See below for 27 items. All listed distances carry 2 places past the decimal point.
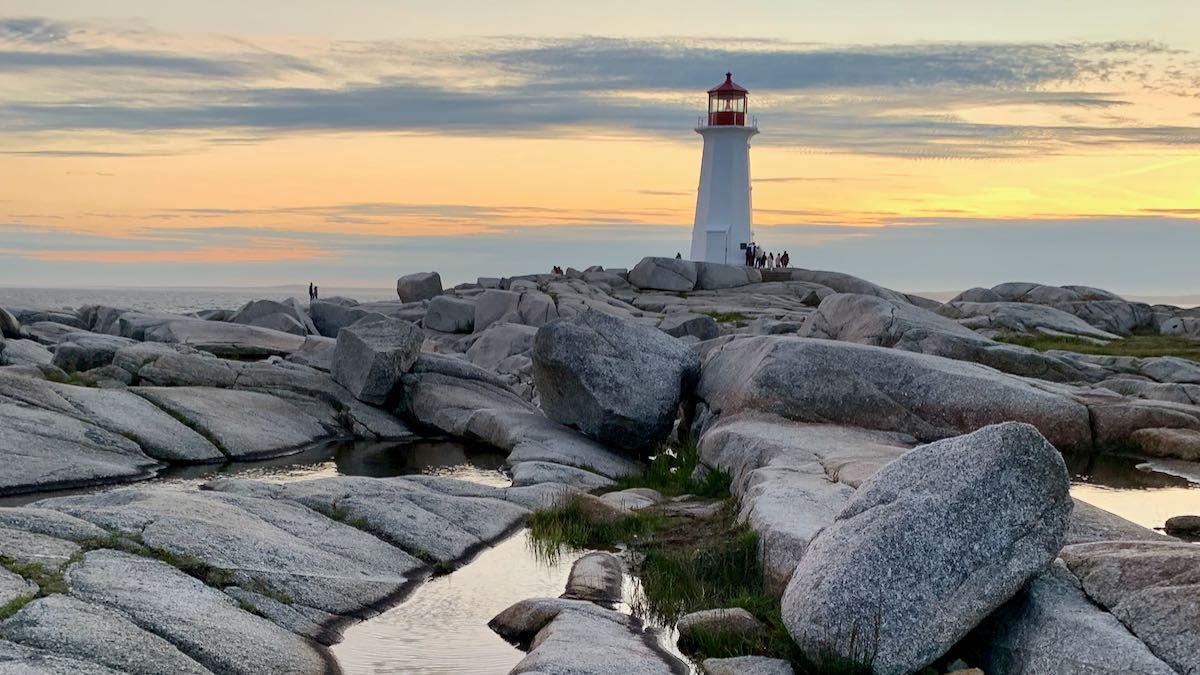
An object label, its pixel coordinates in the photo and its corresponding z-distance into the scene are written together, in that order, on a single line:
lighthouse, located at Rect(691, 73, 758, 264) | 87.00
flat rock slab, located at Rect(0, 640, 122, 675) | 11.46
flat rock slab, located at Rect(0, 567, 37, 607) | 13.11
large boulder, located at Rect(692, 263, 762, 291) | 79.44
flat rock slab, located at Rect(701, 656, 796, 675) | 12.88
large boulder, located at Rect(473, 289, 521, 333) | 64.09
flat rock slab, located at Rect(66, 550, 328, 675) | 13.22
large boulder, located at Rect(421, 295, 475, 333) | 64.88
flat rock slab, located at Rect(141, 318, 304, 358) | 46.16
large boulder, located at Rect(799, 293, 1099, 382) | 36.06
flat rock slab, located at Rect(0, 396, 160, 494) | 24.70
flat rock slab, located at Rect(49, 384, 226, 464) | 28.61
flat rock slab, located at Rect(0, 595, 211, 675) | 12.21
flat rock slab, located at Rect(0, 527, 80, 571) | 14.39
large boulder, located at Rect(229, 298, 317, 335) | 59.62
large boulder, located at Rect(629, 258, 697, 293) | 79.44
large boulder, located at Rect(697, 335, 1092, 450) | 28.17
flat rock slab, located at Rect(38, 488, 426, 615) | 15.95
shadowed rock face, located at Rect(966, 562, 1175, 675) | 11.17
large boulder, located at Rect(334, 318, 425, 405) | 36.50
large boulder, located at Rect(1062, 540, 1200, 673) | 11.05
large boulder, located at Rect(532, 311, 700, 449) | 30.55
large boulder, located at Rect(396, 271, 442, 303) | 80.12
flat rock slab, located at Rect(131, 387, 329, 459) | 30.52
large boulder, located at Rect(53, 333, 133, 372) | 37.44
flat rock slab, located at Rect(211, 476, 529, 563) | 19.33
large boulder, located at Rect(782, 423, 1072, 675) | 12.23
